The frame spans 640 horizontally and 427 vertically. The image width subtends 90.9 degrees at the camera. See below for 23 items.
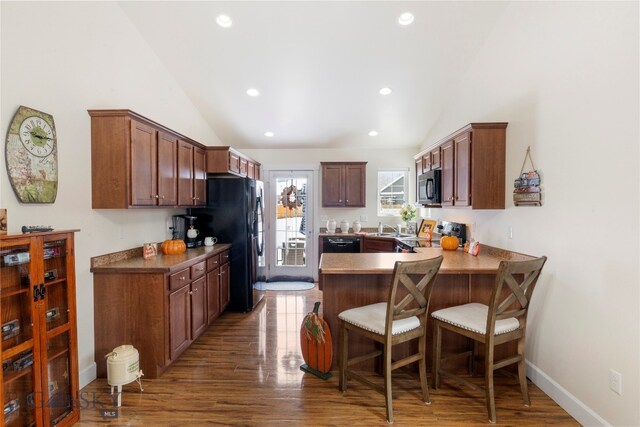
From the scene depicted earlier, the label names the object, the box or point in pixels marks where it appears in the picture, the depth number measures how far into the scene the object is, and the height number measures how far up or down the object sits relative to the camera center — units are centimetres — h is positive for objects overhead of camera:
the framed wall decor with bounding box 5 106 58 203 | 197 +34
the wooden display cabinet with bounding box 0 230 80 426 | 177 -73
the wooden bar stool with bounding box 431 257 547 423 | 208 -83
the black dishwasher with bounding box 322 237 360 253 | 544 -65
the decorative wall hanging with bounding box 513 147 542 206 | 254 +16
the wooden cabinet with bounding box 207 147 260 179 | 417 +63
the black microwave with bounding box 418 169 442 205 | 383 +24
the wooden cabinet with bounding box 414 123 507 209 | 296 +40
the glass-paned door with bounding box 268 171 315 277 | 598 -32
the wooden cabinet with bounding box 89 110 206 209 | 259 +41
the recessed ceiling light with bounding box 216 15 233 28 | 305 +183
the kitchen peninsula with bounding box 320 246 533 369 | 271 -74
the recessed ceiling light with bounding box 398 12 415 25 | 303 +184
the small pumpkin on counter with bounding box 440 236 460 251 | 365 -42
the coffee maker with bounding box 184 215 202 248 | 395 -34
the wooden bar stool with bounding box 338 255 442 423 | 209 -83
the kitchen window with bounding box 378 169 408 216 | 596 +32
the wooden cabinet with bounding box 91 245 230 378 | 262 -89
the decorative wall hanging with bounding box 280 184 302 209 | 598 +17
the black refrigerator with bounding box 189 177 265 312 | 416 -21
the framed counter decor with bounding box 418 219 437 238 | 498 -34
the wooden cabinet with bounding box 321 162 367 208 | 569 +42
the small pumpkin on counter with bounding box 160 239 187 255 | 344 -43
